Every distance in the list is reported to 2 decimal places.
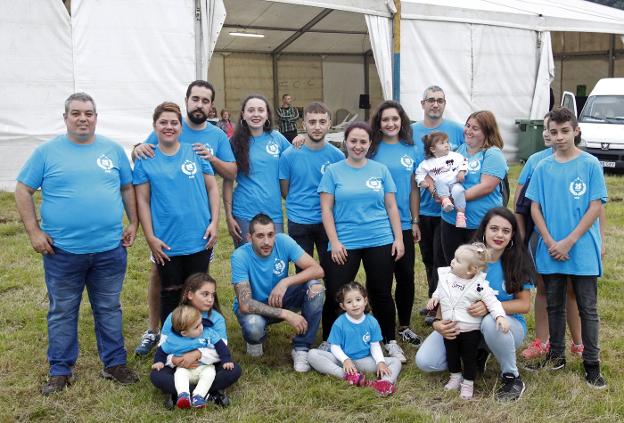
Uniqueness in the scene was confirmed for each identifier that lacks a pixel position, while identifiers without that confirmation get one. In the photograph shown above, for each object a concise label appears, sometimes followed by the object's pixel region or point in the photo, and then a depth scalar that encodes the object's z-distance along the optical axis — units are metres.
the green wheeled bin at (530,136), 14.30
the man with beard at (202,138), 4.27
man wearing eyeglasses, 4.82
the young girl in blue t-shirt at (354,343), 3.97
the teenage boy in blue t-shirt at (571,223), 3.75
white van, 12.43
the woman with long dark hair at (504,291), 3.73
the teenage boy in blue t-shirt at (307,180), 4.46
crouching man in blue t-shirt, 4.16
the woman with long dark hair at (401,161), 4.51
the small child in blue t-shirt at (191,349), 3.63
